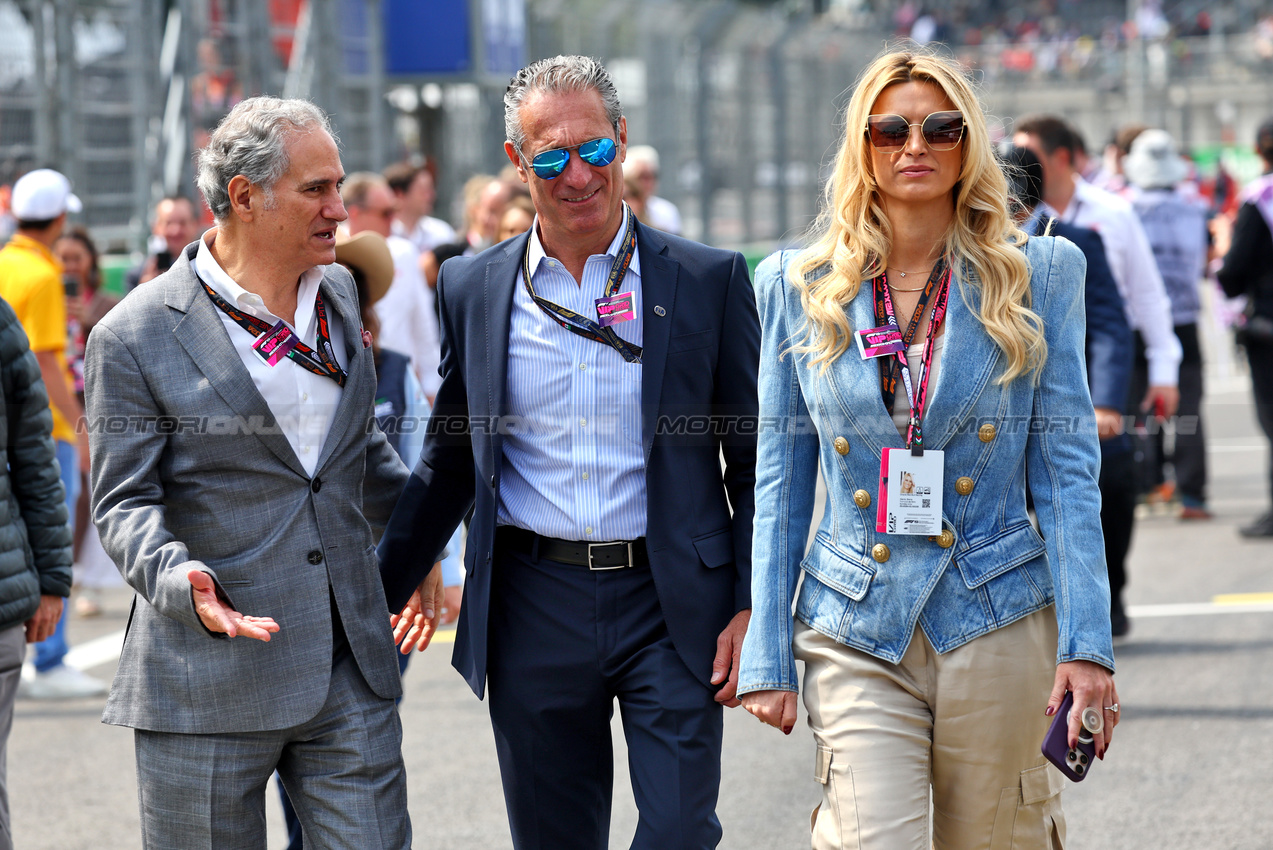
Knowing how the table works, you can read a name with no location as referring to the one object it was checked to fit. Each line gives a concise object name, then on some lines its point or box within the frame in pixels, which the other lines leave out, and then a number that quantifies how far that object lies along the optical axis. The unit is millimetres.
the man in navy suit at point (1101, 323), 11164
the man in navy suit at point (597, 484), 6562
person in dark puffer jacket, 7410
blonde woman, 5793
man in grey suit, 6043
